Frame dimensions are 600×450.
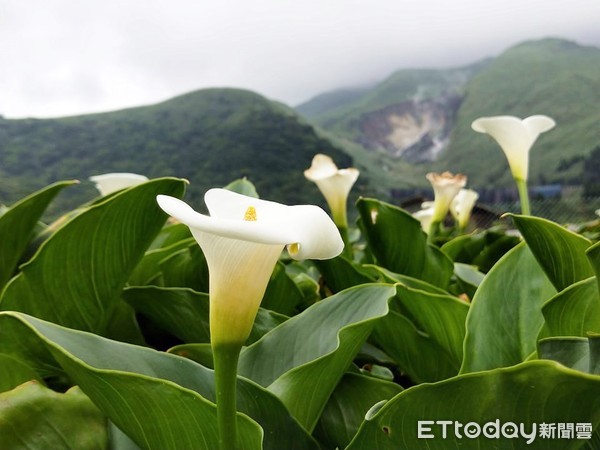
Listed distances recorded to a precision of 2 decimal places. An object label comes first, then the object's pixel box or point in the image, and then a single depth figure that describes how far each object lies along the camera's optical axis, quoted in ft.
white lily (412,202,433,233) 6.25
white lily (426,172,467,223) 4.58
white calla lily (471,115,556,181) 4.02
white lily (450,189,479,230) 6.48
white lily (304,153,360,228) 4.11
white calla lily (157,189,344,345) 1.29
